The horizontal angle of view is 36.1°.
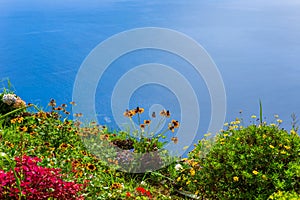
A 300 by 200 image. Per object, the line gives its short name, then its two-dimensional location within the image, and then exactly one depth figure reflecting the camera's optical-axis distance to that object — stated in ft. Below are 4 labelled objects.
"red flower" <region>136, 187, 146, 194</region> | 14.19
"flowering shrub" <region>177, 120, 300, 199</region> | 13.97
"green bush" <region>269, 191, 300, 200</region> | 11.84
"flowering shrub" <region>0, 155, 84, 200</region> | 11.21
